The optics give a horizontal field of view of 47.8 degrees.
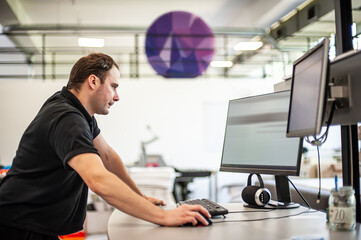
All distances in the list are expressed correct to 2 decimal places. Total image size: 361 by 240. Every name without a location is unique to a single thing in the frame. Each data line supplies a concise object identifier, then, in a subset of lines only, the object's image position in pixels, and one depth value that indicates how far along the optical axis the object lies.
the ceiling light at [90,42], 7.21
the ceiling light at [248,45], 7.82
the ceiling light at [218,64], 10.37
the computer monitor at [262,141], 1.55
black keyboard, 1.41
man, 1.20
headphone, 1.62
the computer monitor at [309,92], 1.15
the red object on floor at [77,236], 3.61
